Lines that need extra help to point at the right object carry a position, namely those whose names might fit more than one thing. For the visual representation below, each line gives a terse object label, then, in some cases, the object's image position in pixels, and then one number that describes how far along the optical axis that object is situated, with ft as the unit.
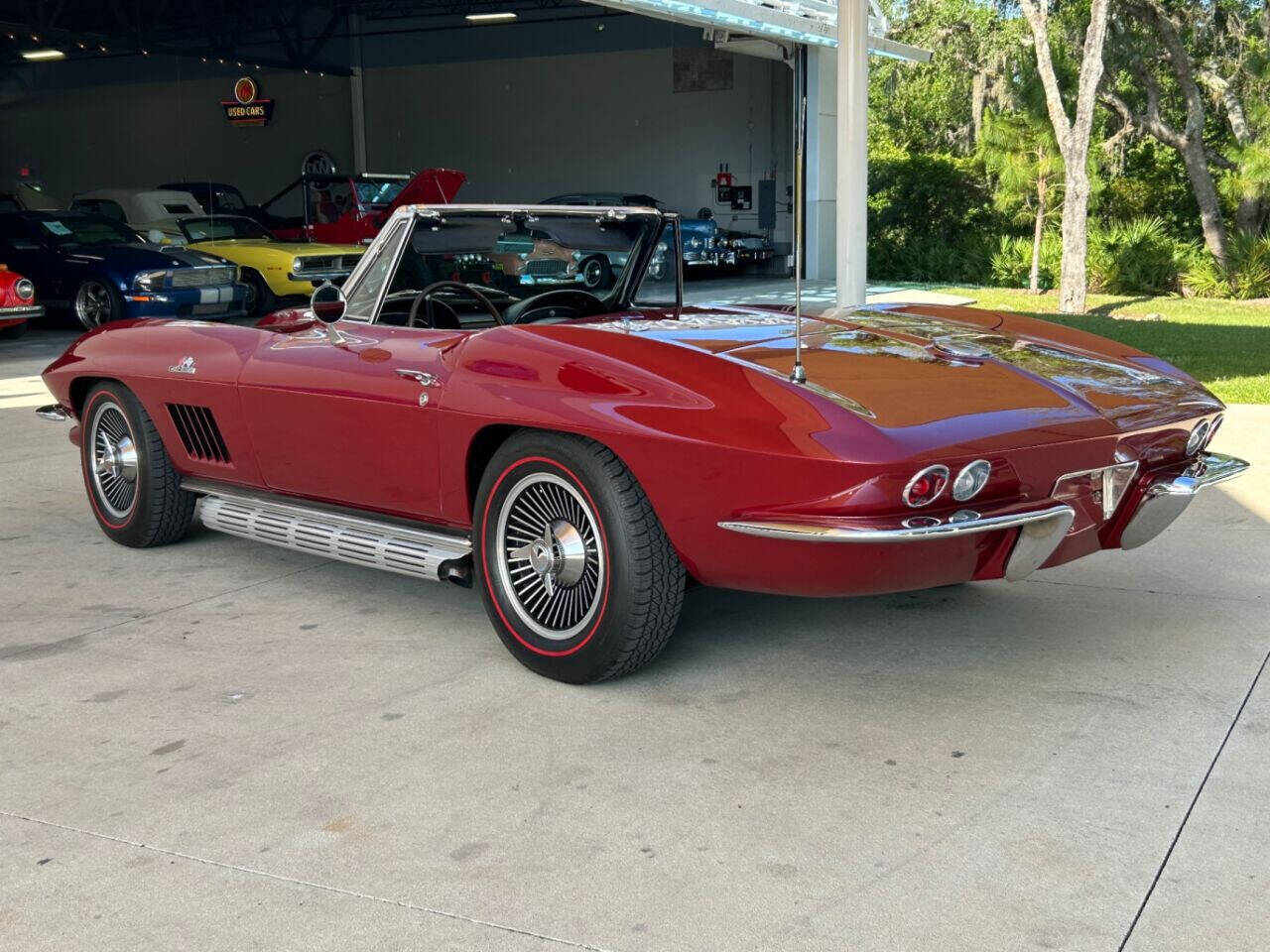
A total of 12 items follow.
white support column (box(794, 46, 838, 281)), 78.54
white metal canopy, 53.78
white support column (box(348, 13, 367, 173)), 106.32
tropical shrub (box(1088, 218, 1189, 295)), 75.92
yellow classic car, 51.88
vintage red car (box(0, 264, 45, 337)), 44.42
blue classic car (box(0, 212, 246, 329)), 47.88
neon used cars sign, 103.09
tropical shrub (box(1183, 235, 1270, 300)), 72.49
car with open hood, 59.77
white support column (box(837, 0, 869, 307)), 32.01
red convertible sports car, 11.12
